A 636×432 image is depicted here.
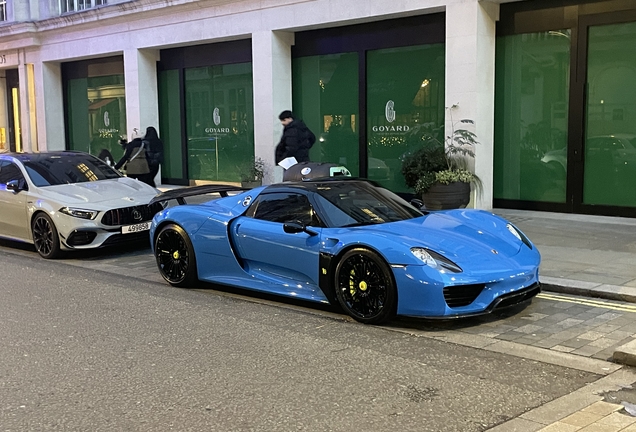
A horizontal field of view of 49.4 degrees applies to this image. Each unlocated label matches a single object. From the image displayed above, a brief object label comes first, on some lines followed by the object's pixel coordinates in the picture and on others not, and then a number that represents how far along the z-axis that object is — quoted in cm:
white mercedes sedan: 986
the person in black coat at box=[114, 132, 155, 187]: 1473
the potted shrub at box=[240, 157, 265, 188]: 1634
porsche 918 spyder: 590
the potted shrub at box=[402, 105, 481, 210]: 1237
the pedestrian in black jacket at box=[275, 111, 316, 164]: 1213
